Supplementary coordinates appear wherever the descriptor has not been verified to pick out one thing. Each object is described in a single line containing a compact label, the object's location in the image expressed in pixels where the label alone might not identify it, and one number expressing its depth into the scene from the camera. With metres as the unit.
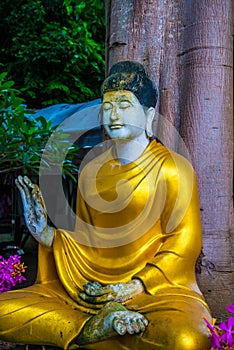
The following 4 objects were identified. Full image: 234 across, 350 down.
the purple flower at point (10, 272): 3.41
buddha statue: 2.45
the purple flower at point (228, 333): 2.03
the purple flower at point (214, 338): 2.06
